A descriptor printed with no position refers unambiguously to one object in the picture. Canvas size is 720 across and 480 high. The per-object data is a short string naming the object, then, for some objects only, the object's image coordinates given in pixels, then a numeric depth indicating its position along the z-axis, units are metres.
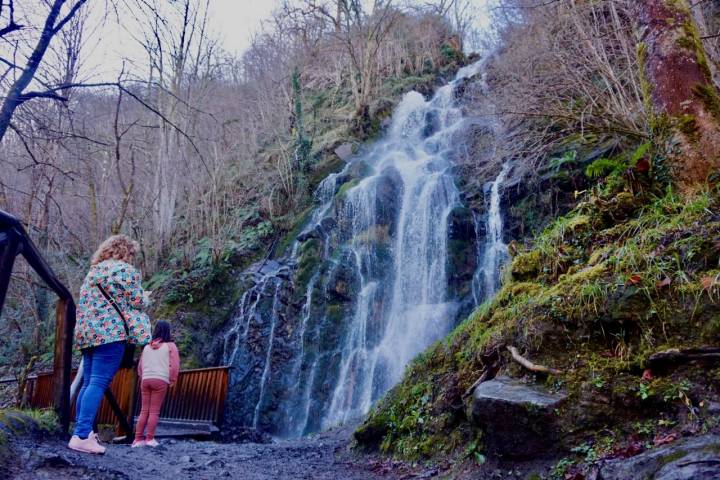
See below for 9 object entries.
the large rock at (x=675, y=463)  2.46
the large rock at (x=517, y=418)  3.46
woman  3.89
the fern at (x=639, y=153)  5.07
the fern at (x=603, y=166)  5.59
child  5.81
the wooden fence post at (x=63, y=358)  4.14
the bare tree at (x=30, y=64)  3.81
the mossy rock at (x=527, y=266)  5.24
